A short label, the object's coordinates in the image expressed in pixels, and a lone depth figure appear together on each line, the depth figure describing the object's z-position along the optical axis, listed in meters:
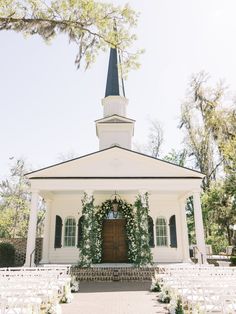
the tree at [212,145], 21.83
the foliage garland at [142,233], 12.95
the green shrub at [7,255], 17.19
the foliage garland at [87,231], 12.85
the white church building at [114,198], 14.30
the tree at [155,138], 34.56
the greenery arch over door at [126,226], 13.41
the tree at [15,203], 31.62
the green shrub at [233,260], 15.26
